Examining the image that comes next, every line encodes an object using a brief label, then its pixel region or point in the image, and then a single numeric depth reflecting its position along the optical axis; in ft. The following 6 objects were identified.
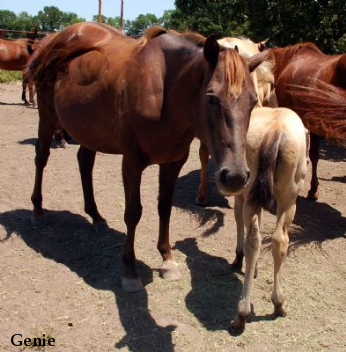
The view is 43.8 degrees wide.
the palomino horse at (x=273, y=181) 8.80
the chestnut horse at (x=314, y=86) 14.33
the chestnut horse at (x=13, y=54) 39.36
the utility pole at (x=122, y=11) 63.95
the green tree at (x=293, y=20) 26.45
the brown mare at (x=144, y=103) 7.53
